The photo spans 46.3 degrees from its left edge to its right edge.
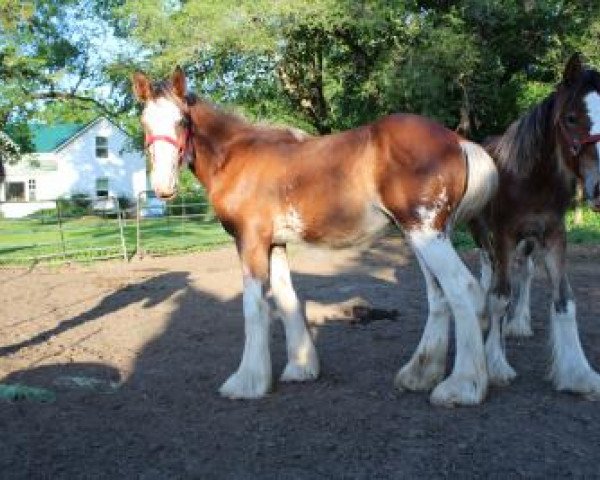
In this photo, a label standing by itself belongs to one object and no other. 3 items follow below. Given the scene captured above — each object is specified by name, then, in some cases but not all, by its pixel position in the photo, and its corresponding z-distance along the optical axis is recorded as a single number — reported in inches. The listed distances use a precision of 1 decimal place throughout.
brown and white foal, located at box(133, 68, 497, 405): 182.7
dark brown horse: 181.6
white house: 2124.8
